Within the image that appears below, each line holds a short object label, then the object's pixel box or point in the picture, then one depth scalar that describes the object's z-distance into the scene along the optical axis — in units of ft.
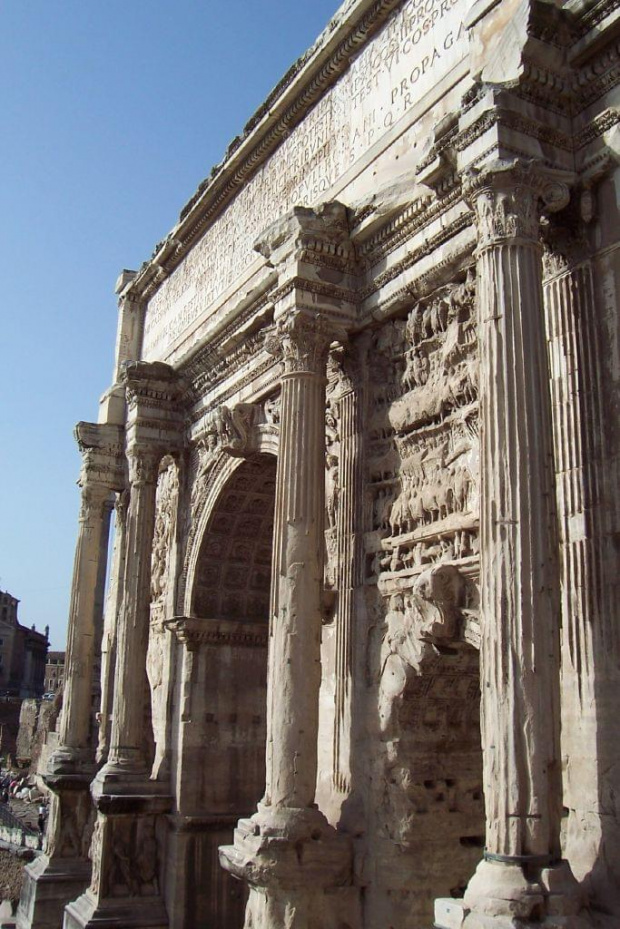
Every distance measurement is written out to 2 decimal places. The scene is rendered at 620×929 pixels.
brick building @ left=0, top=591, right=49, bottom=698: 219.82
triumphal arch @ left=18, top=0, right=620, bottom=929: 18.33
